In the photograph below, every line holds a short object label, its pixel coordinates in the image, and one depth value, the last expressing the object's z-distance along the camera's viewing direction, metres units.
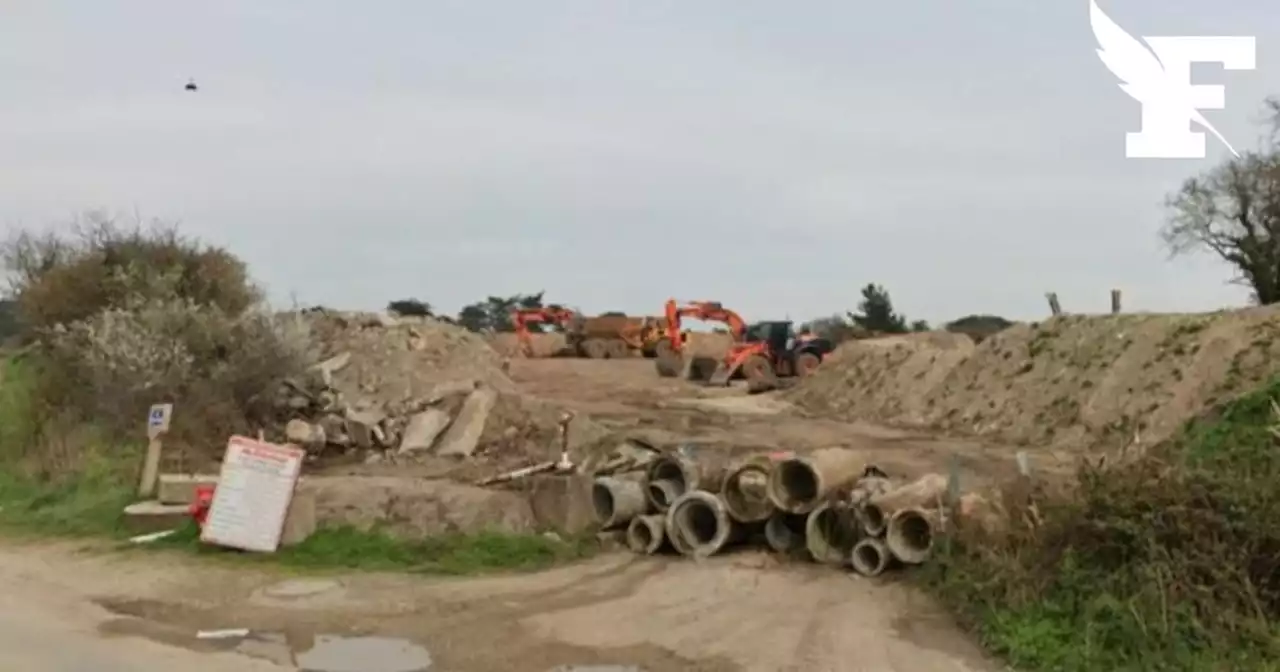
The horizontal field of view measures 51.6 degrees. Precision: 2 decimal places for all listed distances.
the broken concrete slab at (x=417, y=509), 11.73
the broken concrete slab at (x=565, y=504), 11.89
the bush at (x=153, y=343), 16.45
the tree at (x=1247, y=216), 38.78
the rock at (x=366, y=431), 16.59
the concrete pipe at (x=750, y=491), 10.88
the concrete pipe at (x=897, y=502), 10.09
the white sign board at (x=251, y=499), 11.30
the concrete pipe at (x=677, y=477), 11.27
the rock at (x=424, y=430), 16.19
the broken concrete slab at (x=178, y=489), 12.51
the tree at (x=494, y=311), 62.67
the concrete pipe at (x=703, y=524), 10.86
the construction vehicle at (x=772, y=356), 30.61
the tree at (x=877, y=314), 58.95
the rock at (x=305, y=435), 16.42
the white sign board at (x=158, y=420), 13.08
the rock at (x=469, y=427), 16.00
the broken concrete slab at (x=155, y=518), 12.05
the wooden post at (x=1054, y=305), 24.08
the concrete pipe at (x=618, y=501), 11.56
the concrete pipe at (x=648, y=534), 11.13
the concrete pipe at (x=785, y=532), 10.88
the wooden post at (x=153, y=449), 13.08
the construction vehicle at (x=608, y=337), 40.22
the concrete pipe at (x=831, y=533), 10.52
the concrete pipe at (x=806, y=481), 10.66
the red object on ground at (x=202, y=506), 11.66
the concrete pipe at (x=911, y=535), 9.88
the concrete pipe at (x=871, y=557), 10.05
